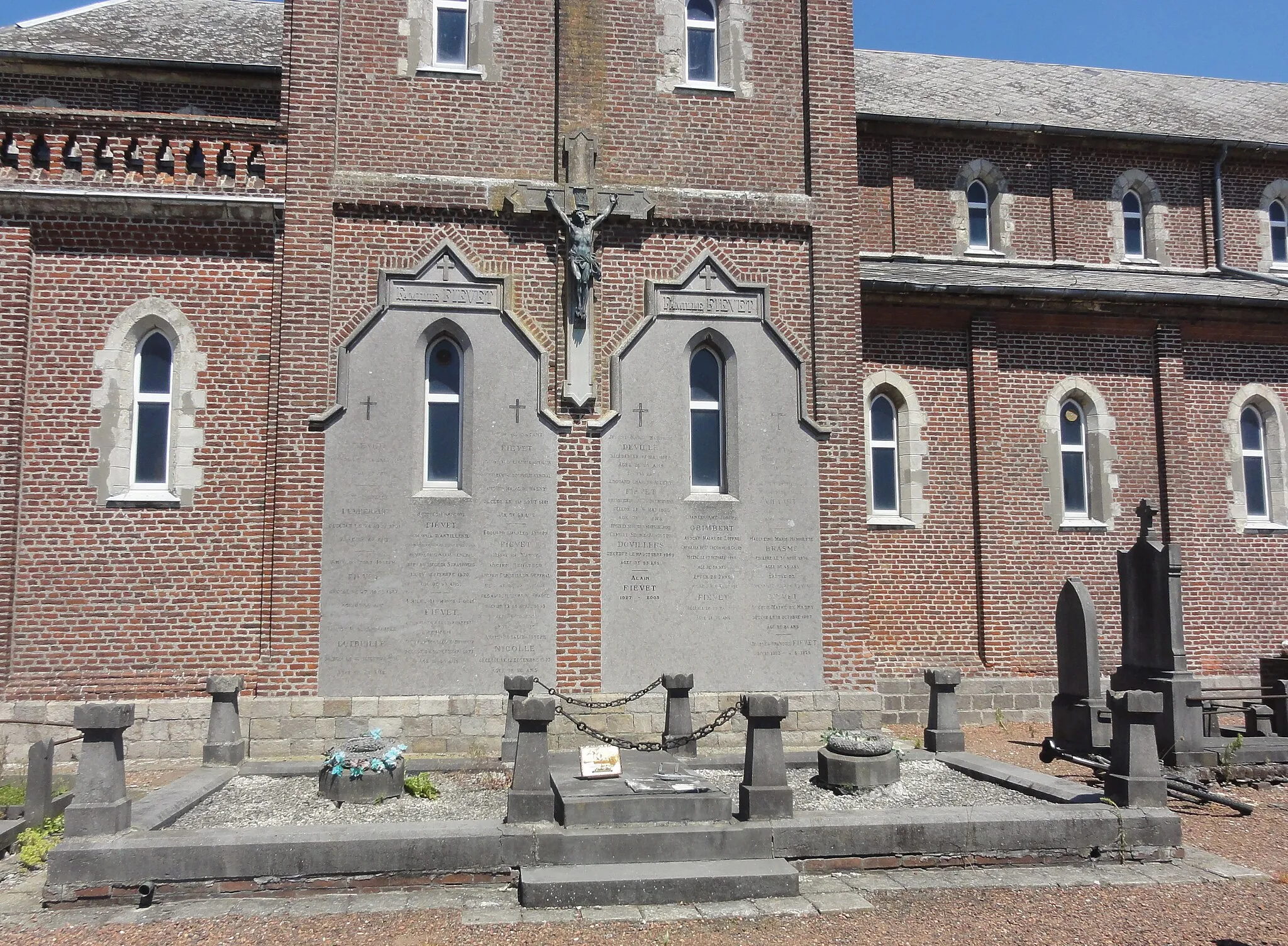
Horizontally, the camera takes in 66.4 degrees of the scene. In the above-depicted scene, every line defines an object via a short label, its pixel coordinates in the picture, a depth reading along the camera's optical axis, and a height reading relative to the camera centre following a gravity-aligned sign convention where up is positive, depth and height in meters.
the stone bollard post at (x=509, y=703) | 11.03 -1.46
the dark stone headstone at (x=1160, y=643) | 11.27 -0.79
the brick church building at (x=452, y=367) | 11.95 +2.70
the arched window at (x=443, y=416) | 12.52 +2.09
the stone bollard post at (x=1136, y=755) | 8.80 -1.60
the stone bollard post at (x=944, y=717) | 11.91 -1.69
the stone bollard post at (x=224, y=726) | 10.93 -1.64
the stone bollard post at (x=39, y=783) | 8.84 -1.83
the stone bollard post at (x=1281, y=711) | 12.03 -1.64
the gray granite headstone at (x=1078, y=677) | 11.69 -1.21
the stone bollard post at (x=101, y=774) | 7.61 -1.52
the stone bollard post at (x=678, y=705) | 11.64 -1.49
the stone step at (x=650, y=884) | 7.09 -2.22
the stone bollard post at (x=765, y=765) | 8.20 -1.56
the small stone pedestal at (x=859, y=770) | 9.85 -1.92
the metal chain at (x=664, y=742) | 9.50 -1.56
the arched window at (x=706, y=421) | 13.05 +2.09
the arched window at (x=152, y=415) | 12.26 +2.06
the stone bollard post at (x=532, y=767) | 7.92 -1.53
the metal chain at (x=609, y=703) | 11.48 -1.40
